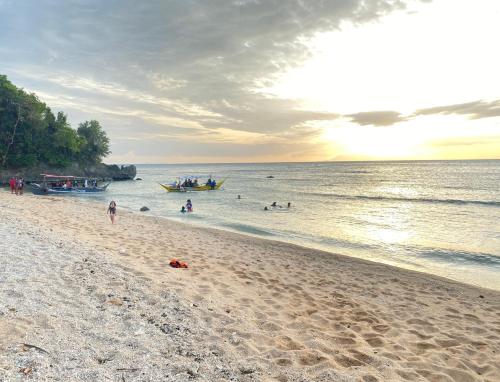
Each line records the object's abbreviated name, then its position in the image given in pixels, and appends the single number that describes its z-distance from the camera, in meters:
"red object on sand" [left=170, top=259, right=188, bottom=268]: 10.05
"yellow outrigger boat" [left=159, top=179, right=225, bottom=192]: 50.69
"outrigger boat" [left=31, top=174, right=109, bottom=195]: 38.94
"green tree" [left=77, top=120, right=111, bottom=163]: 75.18
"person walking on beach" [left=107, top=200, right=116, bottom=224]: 19.17
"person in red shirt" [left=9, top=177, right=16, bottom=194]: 33.00
